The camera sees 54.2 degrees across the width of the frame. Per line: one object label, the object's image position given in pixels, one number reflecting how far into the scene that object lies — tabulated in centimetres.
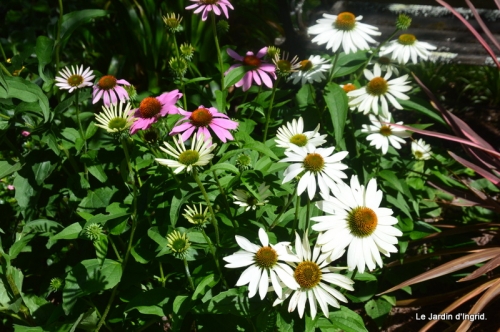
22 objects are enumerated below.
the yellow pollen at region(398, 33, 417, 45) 154
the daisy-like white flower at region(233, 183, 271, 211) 121
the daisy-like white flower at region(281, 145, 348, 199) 104
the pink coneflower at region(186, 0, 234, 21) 132
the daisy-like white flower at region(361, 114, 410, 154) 142
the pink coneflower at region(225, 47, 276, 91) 148
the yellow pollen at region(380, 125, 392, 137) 145
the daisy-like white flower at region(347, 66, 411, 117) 140
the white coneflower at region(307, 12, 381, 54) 139
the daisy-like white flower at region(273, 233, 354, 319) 100
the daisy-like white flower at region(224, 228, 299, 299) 97
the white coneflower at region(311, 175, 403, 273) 99
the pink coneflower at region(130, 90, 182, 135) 120
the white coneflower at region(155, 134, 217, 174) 99
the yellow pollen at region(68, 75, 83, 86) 135
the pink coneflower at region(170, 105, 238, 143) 118
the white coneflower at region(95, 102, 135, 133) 112
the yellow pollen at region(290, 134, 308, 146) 119
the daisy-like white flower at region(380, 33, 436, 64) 153
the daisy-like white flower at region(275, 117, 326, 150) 116
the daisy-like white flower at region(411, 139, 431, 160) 170
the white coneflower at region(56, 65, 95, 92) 135
